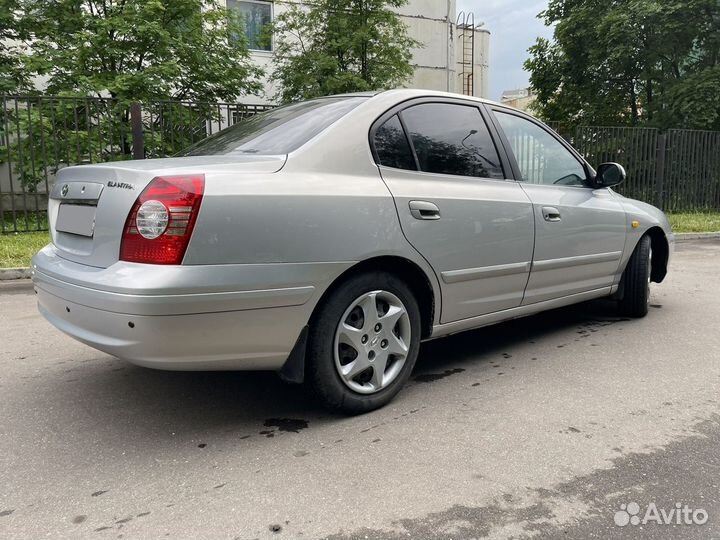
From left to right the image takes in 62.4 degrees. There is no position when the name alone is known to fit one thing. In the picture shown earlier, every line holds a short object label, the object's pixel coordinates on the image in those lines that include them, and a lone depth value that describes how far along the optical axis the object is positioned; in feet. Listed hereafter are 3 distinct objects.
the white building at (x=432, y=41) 53.42
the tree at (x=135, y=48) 34.78
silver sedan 7.73
